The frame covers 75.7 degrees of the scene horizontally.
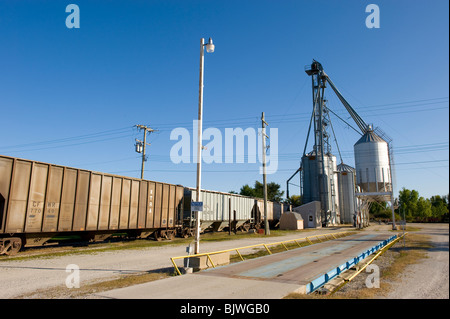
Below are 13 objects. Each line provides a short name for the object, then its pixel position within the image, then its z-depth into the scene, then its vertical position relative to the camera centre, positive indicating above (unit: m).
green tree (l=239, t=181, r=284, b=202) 79.62 +4.63
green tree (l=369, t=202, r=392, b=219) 83.79 -1.16
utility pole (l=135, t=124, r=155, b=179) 38.70 +8.55
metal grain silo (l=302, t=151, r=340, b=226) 53.88 +4.44
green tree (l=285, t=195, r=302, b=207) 96.95 +3.35
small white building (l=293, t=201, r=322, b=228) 51.38 -1.11
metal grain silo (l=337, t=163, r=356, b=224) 61.69 +2.72
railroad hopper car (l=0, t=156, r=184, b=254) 14.41 +0.17
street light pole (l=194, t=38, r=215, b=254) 12.12 +3.52
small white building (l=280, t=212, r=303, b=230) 45.72 -2.11
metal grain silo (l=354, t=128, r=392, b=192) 43.31 +6.34
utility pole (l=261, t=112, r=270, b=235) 32.97 +5.20
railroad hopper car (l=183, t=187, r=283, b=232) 27.64 -0.42
